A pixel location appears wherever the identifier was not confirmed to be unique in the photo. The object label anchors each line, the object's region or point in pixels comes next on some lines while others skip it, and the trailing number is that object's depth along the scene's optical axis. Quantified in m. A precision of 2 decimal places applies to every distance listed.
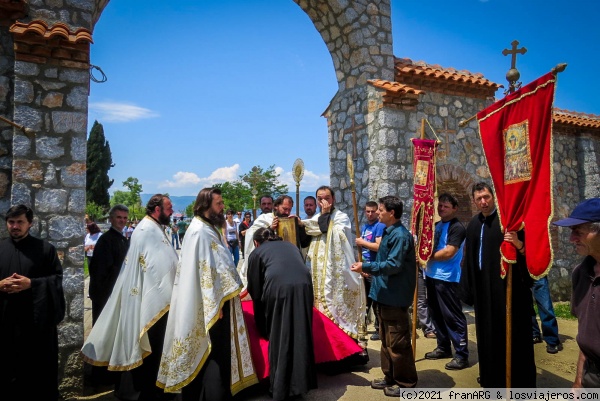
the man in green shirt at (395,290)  3.71
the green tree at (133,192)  43.33
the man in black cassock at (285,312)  3.63
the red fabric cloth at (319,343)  3.94
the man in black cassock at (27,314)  3.41
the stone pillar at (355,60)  7.16
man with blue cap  2.06
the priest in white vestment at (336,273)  4.89
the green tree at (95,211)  29.59
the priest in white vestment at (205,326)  3.45
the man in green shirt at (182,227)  14.27
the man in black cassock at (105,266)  4.45
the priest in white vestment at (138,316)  3.78
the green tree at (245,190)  38.16
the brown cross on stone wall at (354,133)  7.41
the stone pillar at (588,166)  10.60
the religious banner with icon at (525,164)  2.93
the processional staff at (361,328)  4.87
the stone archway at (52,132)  4.06
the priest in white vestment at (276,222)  5.10
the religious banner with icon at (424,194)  4.98
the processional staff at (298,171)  5.25
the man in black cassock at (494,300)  3.47
